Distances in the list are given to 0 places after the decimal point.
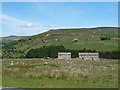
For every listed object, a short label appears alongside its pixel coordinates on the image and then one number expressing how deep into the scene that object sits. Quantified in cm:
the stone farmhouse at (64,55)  12641
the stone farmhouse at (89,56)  12331
